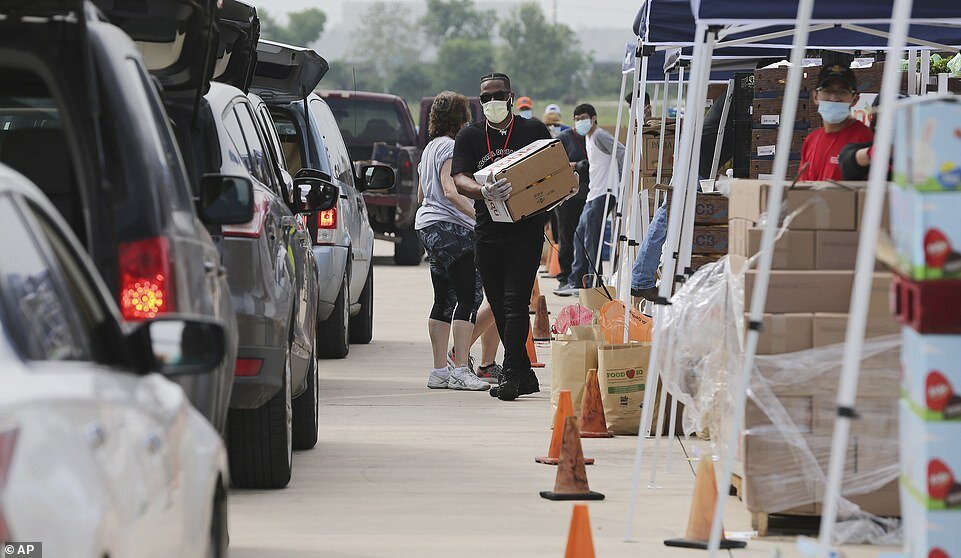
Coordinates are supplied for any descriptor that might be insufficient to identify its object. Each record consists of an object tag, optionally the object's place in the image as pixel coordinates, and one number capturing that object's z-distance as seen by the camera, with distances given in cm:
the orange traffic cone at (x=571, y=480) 1567
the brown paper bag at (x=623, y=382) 1981
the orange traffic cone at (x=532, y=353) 2652
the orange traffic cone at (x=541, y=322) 3134
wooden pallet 1411
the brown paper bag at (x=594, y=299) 2748
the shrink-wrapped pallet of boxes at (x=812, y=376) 1353
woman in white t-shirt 2319
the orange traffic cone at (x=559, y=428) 1692
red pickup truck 4925
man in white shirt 3987
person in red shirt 1702
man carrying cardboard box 2184
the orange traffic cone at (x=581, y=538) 1195
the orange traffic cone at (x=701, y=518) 1359
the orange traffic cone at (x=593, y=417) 1970
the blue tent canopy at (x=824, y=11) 1593
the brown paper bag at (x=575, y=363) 2058
